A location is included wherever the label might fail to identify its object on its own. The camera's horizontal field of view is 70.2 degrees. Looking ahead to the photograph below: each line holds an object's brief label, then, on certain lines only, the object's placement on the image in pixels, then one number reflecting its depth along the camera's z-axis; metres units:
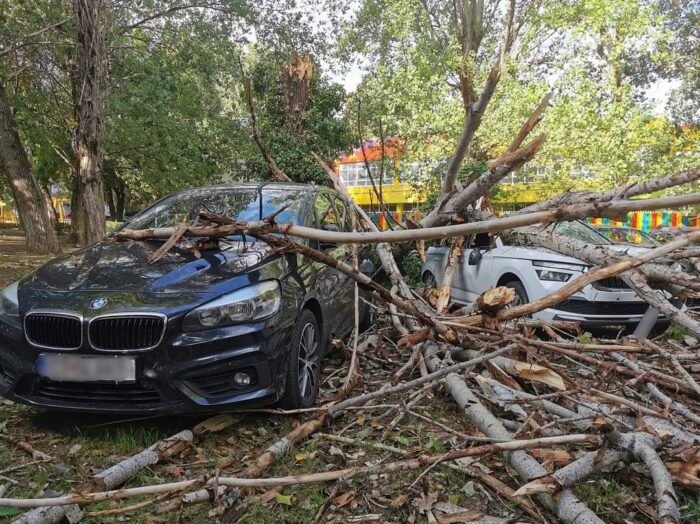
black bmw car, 2.87
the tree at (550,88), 12.47
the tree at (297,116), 12.66
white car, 5.39
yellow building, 14.29
